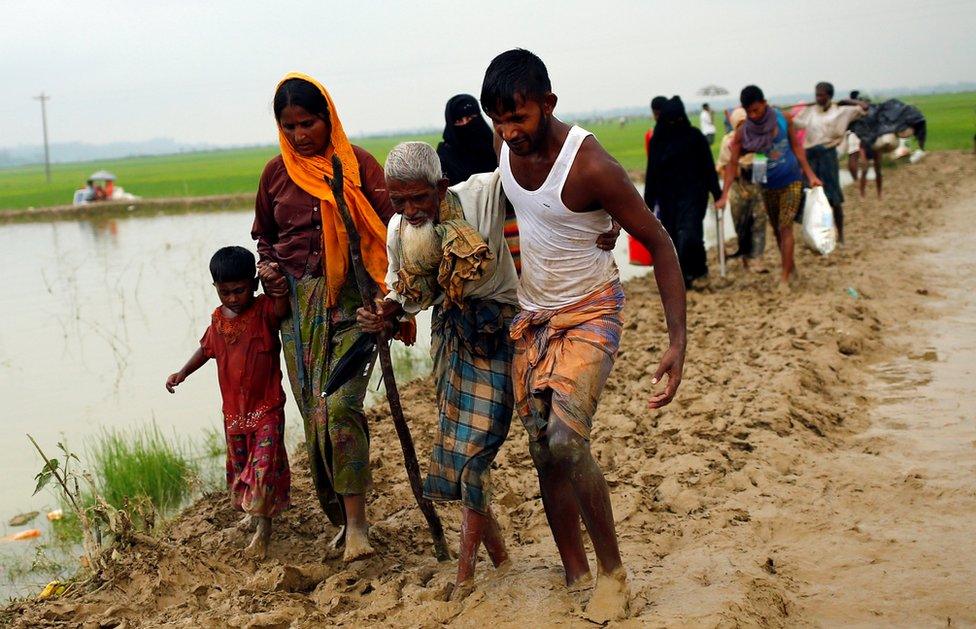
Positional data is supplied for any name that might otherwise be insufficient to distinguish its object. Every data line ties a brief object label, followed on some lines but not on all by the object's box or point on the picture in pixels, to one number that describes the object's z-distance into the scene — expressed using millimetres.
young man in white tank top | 2893
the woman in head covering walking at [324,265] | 3637
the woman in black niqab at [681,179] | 8398
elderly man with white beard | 3074
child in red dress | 3885
